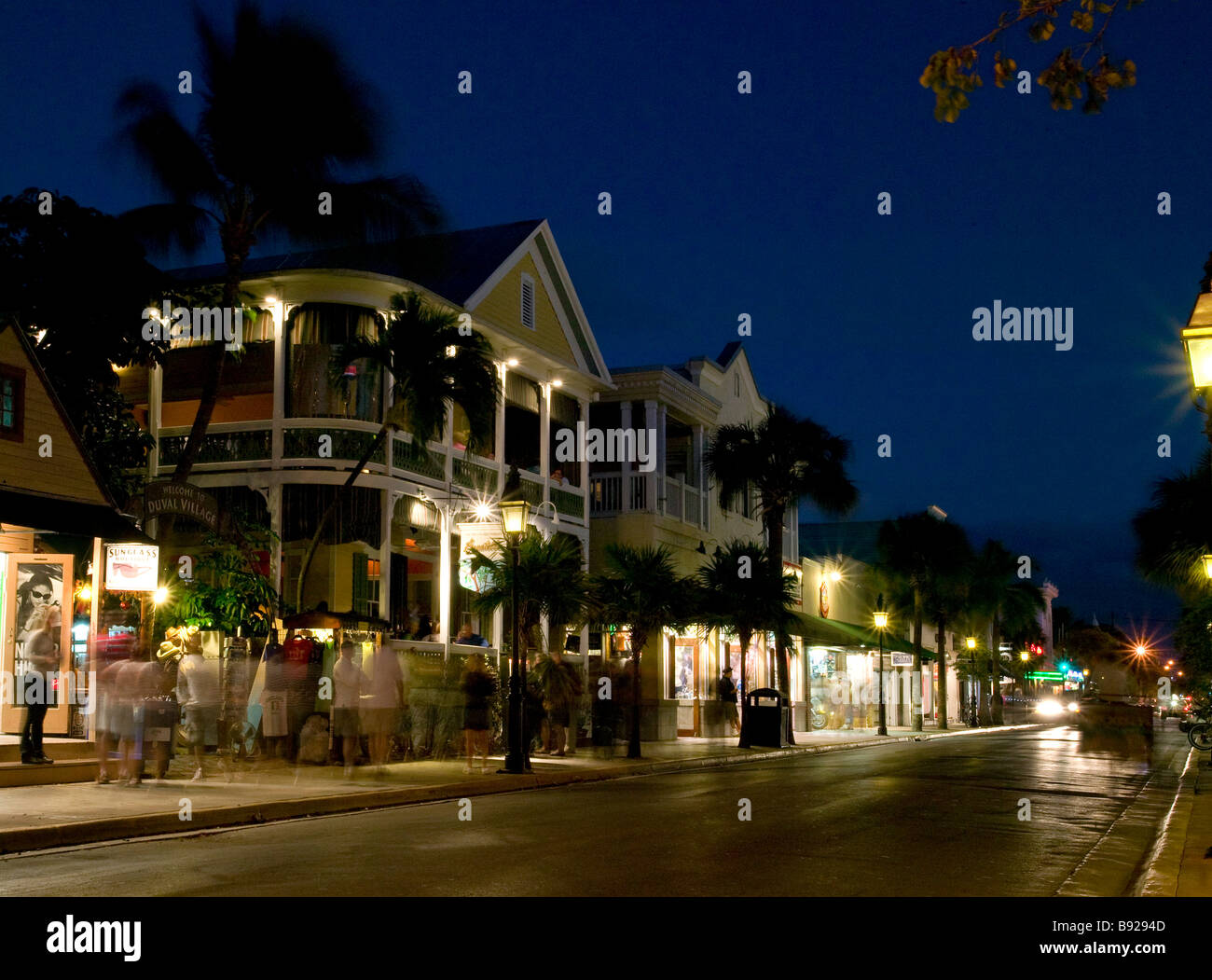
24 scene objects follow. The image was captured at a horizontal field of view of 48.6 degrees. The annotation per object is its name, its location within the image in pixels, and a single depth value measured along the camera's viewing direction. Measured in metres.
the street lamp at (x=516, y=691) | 19.78
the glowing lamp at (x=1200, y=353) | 8.91
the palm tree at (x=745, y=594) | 29.80
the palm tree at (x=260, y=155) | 20.22
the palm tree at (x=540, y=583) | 23.05
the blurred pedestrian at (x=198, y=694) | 16.84
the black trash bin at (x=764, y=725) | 30.17
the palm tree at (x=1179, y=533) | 24.66
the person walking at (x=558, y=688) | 23.39
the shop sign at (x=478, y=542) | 24.25
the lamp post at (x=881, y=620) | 40.28
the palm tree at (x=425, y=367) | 20.83
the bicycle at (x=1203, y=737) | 25.49
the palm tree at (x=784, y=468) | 32.56
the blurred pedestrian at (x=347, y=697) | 18.48
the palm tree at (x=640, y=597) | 25.48
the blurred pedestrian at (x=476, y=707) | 20.14
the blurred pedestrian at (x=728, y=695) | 32.97
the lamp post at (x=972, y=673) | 57.47
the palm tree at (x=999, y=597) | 60.53
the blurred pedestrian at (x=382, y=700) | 18.89
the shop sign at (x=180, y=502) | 18.77
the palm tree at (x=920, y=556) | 50.59
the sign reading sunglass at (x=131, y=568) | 17.31
